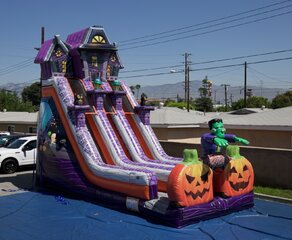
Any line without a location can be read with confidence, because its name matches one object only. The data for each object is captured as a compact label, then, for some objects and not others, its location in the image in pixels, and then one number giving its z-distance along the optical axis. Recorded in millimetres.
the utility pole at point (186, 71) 44022
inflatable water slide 6907
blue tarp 6217
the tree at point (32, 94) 71060
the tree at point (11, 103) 45720
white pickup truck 12816
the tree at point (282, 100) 57792
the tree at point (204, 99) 69650
